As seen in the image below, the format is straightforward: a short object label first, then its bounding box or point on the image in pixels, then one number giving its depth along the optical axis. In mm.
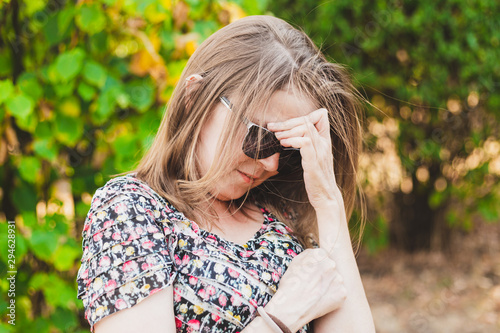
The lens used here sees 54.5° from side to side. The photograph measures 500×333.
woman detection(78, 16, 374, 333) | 1271
